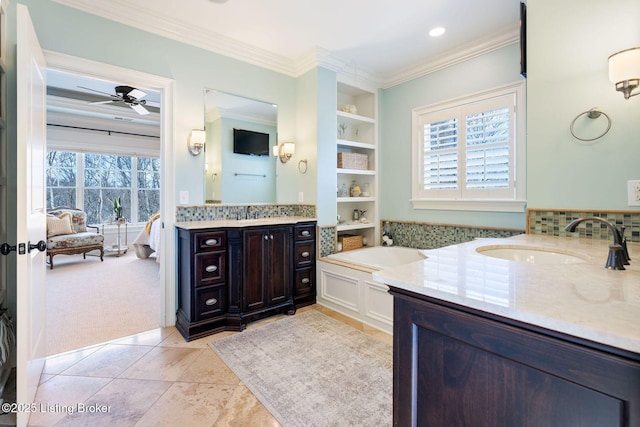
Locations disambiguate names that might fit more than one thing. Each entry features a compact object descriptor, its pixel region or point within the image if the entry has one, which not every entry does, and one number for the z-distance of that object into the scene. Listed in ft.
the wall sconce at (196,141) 9.34
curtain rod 17.94
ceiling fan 11.21
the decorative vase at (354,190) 13.32
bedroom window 18.98
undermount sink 4.68
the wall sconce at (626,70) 4.52
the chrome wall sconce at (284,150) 11.64
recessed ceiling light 9.29
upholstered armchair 15.89
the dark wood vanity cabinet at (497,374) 1.94
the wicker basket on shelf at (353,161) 12.28
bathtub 8.91
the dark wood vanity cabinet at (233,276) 8.34
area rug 5.44
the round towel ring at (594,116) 5.34
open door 4.89
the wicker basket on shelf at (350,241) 12.40
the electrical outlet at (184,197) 9.37
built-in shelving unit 12.86
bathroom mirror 10.20
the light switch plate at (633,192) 5.12
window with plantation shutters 9.47
